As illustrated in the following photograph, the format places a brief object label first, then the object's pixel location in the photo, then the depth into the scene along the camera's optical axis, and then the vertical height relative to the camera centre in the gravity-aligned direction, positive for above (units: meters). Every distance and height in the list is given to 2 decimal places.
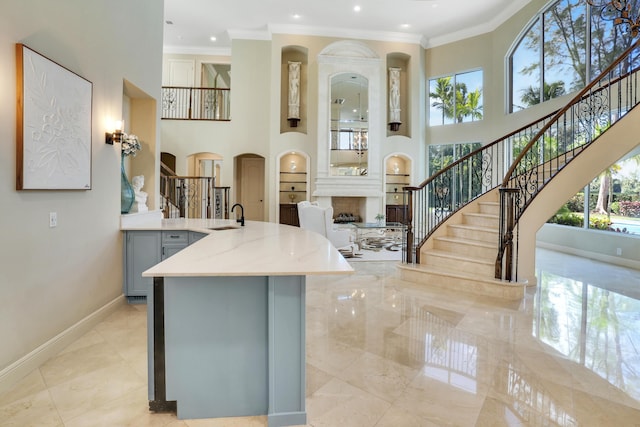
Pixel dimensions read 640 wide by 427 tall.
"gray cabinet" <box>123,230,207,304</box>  3.81 -0.58
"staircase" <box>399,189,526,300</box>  4.34 -0.75
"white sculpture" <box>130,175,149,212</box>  4.18 +0.12
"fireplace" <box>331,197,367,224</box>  9.98 -0.07
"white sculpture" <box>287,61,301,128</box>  9.71 +3.36
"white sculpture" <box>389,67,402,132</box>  10.09 +3.34
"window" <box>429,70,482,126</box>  9.61 +3.30
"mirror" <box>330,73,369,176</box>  9.66 +2.22
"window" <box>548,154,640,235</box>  6.12 +0.14
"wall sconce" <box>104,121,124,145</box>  3.44 +0.73
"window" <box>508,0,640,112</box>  6.38 +3.40
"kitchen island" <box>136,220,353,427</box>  1.84 -0.81
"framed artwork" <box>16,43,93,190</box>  2.29 +0.61
